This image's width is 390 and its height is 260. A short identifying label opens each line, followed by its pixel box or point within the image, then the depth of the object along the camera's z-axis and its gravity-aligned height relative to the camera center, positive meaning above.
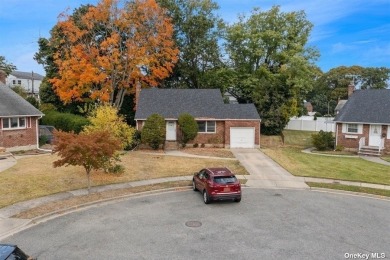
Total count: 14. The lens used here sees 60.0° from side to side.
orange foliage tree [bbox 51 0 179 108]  38.81 +7.97
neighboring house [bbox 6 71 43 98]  89.81 +9.79
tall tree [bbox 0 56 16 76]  65.05 +9.51
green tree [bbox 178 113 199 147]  32.59 -0.92
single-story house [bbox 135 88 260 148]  33.91 -0.32
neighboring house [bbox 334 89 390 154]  33.44 -0.44
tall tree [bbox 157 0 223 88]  47.91 +11.41
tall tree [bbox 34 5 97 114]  43.06 +7.35
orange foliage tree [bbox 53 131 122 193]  17.09 -1.69
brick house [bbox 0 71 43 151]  28.98 -0.64
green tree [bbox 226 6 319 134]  42.81 +7.43
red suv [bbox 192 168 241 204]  16.30 -3.38
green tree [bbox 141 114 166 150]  31.14 -1.37
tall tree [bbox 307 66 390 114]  84.50 +9.50
